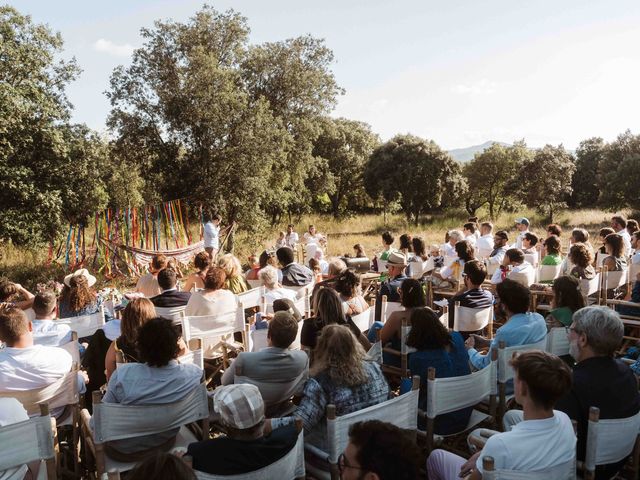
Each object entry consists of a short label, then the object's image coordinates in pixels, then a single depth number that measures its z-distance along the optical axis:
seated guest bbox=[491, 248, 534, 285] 6.73
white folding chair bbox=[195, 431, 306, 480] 2.14
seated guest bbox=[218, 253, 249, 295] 6.57
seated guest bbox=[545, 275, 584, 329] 4.39
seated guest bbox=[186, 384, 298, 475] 2.20
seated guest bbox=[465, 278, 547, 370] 3.92
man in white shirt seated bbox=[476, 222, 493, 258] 9.66
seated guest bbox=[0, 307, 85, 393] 3.35
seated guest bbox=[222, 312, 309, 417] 3.44
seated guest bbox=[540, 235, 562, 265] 7.63
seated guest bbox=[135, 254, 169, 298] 6.54
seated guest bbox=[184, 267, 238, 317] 5.32
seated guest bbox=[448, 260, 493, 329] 5.20
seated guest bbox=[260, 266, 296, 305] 5.91
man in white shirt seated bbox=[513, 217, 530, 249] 9.87
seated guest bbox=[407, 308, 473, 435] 3.38
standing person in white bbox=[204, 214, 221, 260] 12.27
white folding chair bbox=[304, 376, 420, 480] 2.45
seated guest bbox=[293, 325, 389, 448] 2.89
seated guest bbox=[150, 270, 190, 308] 5.49
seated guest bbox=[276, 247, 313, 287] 7.06
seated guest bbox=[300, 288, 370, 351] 4.12
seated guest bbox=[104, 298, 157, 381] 3.89
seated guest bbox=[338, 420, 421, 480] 1.82
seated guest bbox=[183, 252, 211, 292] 6.66
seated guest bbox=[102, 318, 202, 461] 3.04
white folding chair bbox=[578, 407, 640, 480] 2.45
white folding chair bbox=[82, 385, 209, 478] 2.68
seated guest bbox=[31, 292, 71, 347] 4.39
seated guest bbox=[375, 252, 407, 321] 6.07
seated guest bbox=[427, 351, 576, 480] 2.28
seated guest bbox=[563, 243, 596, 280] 6.42
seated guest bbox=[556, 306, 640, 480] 2.72
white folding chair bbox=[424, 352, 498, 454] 2.96
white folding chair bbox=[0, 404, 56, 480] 2.40
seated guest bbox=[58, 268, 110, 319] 5.47
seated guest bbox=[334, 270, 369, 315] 5.07
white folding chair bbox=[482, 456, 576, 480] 2.07
